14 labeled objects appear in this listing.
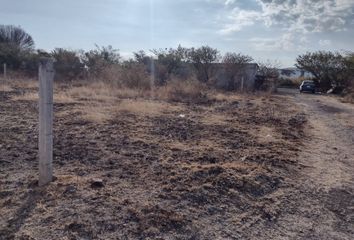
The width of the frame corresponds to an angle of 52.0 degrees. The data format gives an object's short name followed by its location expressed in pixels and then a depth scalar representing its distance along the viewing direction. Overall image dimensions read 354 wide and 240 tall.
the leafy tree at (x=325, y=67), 38.81
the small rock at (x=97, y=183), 4.31
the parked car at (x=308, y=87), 36.45
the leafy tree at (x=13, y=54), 34.31
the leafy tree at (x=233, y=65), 29.80
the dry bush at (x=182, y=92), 18.38
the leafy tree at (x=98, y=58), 30.28
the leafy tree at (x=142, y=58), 30.70
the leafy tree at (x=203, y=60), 30.81
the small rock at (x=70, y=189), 4.05
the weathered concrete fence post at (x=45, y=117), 3.98
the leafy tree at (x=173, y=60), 30.45
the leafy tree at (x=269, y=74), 34.14
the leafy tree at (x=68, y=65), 31.97
